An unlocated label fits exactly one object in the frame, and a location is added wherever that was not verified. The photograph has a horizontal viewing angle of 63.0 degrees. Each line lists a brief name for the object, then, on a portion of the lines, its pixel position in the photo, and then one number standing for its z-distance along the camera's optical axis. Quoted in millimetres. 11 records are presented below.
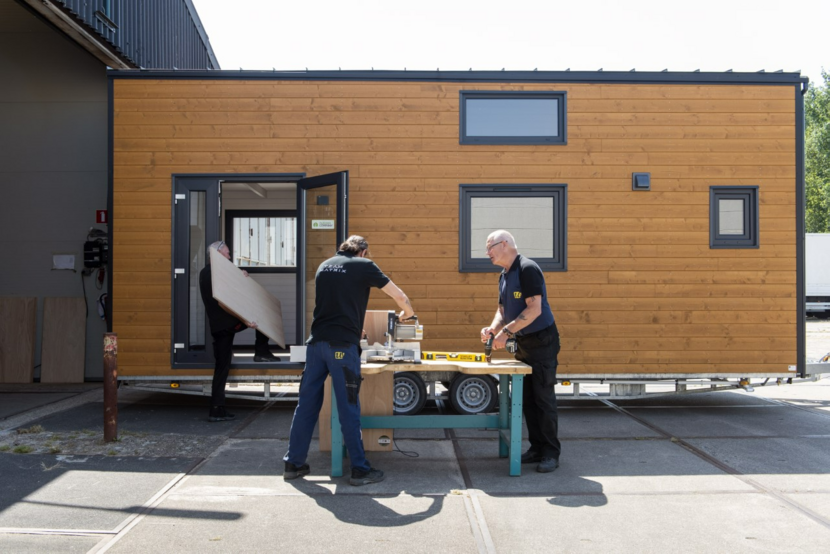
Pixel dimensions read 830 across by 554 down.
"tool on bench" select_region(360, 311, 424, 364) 5062
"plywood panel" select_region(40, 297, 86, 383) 8961
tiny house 7078
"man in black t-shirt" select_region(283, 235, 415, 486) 4590
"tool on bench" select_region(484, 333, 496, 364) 5087
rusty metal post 5641
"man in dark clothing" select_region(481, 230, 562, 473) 4953
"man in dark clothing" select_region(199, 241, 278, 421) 6754
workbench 4824
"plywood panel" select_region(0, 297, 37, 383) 8961
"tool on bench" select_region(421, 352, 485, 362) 5336
